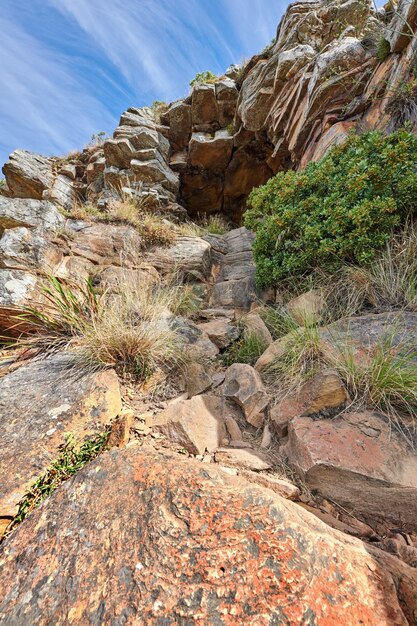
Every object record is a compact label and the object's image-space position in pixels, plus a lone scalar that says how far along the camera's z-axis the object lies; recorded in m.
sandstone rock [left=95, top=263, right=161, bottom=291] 4.53
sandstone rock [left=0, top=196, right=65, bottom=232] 5.25
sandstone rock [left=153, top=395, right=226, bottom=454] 2.04
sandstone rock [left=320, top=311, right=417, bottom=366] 2.29
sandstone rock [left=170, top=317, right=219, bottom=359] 3.35
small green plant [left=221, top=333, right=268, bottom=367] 3.18
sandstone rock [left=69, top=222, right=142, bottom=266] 5.66
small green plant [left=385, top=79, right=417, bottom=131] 3.90
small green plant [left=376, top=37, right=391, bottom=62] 4.77
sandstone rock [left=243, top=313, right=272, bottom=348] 3.41
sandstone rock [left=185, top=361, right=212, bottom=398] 2.71
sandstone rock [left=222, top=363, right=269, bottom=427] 2.32
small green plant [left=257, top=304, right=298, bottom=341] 3.22
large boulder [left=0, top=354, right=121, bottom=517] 1.66
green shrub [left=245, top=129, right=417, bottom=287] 3.15
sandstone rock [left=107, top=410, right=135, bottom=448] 1.90
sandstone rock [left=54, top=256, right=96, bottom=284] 4.75
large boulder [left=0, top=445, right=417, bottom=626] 0.92
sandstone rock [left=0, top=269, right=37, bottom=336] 3.49
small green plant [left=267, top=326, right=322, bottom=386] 2.33
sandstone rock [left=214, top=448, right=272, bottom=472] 1.83
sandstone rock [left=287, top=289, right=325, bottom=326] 3.06
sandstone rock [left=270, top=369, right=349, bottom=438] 2.08
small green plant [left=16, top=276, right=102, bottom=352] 3.16
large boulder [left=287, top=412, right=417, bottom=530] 1.54
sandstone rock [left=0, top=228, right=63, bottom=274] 4.50
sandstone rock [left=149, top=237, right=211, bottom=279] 6.02
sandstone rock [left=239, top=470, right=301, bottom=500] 1.63
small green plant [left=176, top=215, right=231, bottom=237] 7.43
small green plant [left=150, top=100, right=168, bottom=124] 10.45
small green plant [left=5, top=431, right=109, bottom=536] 1.51
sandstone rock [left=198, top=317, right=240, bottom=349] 3.71
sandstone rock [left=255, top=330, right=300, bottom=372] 2.72
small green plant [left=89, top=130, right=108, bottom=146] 11.72
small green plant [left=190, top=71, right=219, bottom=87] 9.97
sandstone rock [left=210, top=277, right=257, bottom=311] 5.13
